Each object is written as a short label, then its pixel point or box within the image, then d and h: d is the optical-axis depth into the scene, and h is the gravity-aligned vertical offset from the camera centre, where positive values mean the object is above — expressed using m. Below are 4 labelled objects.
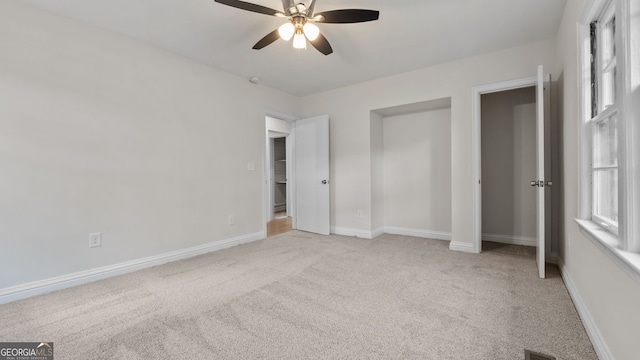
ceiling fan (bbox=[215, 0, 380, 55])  1.97 +1.24
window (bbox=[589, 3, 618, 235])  1.59 +0.34
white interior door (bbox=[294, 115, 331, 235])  4.53 +0.07
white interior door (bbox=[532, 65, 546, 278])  2.44 +0.00
